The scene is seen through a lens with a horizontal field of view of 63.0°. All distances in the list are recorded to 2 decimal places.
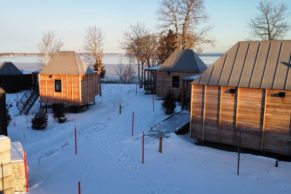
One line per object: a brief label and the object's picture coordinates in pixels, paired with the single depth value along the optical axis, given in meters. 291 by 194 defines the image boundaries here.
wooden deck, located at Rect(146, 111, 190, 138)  13.56
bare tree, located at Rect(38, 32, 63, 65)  41.60
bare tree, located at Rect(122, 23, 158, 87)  36.64
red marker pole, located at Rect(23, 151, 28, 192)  7.50
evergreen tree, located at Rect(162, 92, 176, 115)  17.39
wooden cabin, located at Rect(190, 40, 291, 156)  10.14
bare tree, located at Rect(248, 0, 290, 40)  30.32
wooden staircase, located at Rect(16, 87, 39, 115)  20.98
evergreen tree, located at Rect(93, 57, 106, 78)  33.86
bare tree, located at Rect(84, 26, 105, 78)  34.16
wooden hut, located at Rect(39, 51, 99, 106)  19.98
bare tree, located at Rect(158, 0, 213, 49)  31.58
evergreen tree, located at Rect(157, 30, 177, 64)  33.43
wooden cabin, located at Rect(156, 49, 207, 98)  22.67
